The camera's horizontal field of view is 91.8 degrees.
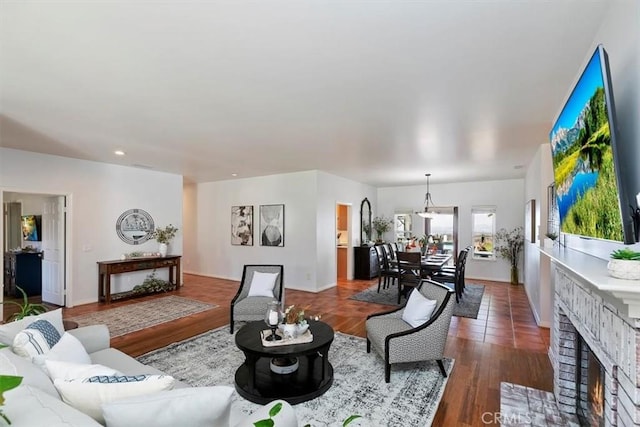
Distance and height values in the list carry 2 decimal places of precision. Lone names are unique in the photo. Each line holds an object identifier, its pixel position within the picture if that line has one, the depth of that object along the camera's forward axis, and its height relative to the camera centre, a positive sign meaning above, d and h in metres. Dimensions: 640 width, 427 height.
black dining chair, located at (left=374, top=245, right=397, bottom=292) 6.25 -1.06
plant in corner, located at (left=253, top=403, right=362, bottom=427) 0.82 -0.56
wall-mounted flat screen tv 1.30 +0.28
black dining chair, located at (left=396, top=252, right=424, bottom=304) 5.70 -1.04
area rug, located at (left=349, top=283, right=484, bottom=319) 5.13 -1.61
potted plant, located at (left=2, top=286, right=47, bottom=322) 2.36 -0.78
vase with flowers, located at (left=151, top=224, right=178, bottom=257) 6.67 -0.47
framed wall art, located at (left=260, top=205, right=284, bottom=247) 7.15 -0.23
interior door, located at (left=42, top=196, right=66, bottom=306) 5.52 -0.66
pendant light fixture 7.31 +0.24
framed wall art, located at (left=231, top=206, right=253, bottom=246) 7.64 -0.25
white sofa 1.04 -0.70
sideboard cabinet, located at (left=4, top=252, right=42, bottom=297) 6.32 -1.19
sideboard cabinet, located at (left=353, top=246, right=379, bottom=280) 7.99 -1.23
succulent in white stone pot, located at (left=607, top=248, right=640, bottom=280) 1.10 -0.18
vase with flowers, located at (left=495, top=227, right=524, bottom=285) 7.53 -0.75
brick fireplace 1.15 -0.64
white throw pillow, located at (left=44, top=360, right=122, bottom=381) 1.40 -0.72
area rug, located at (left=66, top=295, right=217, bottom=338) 4.43 -1.59
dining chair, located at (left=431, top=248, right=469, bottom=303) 5.68 -1.16
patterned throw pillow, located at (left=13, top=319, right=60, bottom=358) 1.71 -0.73
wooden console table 5.71 -1.02
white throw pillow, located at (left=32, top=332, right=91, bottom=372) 1.66 -0.78
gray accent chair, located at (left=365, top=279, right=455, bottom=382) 2.81 -1.15
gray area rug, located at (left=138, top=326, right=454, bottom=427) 2.36 -1.52
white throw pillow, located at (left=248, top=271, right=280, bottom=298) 4.34 -0.98
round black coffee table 2.53 -1.45
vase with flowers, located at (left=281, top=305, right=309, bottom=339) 2.80 -1.01
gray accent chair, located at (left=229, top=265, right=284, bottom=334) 3.99 -1.14
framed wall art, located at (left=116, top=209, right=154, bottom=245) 6.23 -0.24
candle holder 2.81 -0.94
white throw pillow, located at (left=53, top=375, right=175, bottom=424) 1.26 -0.72
